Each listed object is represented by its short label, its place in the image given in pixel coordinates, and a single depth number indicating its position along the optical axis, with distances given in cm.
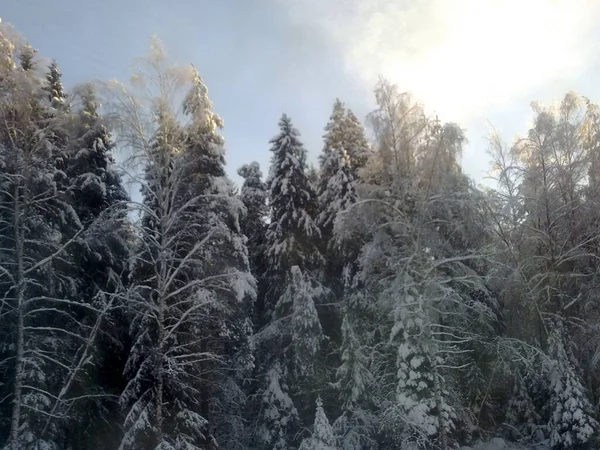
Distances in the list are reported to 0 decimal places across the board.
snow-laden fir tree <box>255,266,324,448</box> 2042
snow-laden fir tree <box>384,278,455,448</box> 1669
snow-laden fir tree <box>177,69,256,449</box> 1748
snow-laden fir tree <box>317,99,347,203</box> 2428
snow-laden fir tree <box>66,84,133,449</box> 1722
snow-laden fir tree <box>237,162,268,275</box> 2733
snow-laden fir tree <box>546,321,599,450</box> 1908
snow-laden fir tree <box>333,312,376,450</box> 1969
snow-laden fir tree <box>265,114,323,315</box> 2283
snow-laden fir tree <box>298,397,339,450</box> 1673
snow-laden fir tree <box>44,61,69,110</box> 2033
